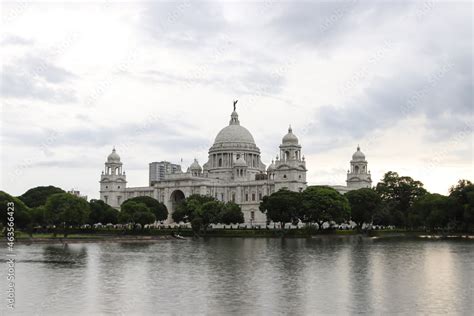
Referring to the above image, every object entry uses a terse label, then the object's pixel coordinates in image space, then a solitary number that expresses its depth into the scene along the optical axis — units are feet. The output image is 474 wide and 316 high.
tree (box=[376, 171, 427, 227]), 442.09
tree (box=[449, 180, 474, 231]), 327.47
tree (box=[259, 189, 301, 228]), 369.09
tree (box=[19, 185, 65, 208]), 512.22
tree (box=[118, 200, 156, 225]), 376.37
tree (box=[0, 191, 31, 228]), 325.27
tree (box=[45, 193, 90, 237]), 338.34
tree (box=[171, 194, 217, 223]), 413.92
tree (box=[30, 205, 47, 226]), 358.00
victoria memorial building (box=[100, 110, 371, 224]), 505.66
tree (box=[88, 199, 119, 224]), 435.53
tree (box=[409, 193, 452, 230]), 349.00
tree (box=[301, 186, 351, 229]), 367.06
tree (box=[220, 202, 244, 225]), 408.87
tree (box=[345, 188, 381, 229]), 409.69
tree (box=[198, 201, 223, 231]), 392.68
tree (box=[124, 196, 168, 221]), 468.34
